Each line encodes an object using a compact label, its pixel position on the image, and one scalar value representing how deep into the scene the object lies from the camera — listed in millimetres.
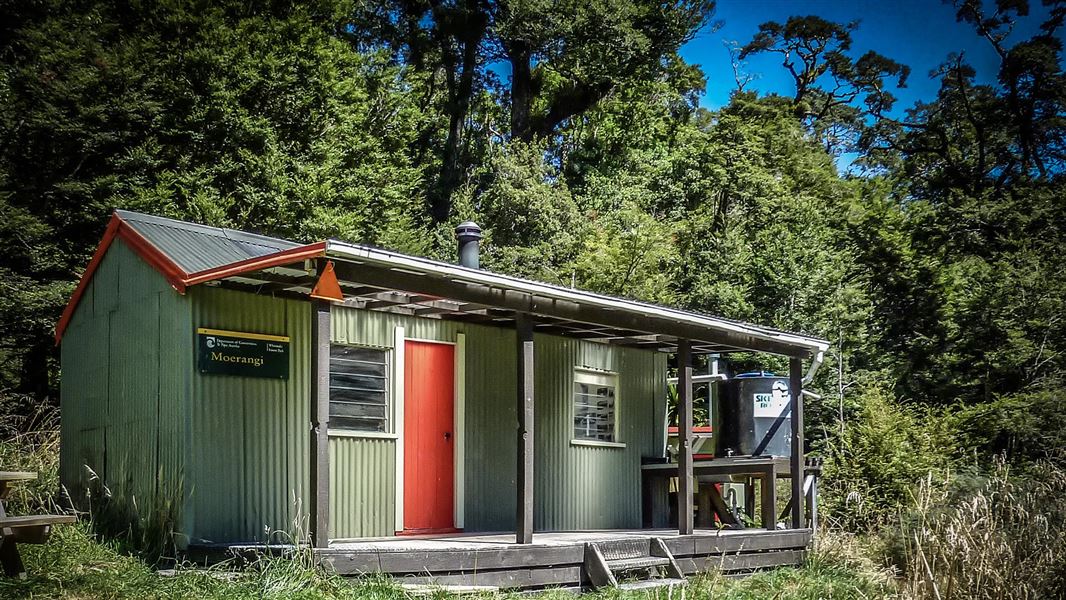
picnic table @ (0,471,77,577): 7617
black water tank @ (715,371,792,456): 13867
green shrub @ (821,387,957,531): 16250
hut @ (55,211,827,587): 9039
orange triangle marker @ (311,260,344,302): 7930
